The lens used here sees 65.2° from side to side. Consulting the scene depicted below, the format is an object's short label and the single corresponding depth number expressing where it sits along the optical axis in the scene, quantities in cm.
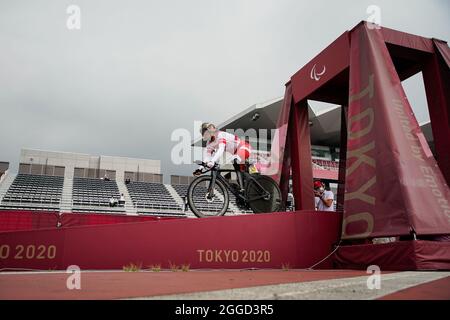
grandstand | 2147
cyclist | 656
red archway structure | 476
